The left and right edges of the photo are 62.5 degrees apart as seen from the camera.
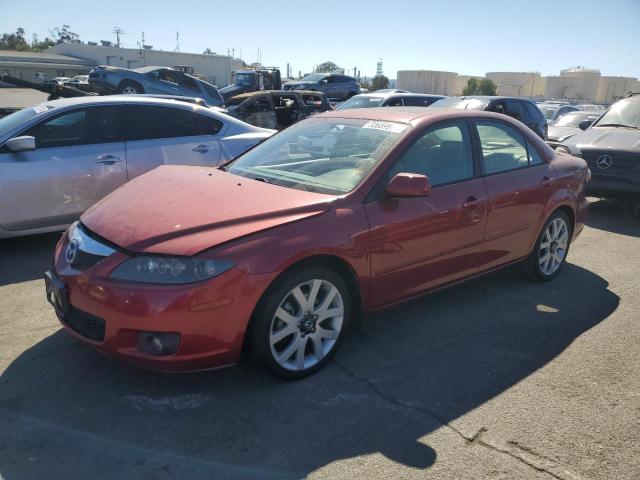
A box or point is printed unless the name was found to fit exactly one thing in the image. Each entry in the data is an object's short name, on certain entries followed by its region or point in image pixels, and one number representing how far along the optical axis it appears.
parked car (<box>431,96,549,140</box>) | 11.54
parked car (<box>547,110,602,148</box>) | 12.27
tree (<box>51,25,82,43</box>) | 119.88
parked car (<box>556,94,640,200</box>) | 7.55
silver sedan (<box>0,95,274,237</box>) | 4.95
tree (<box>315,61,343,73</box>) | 89.92
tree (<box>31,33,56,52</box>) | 99.44
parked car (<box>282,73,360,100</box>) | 26.19
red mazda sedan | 2.74
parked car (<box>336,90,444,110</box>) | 12.59
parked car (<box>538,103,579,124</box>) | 19.47
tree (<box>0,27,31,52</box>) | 99.25
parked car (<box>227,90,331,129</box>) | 12.79
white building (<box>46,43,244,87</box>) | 62.41
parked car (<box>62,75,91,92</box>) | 22.71
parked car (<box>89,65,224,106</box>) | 17.00
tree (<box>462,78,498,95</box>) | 54.44
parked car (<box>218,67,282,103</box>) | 22.76
